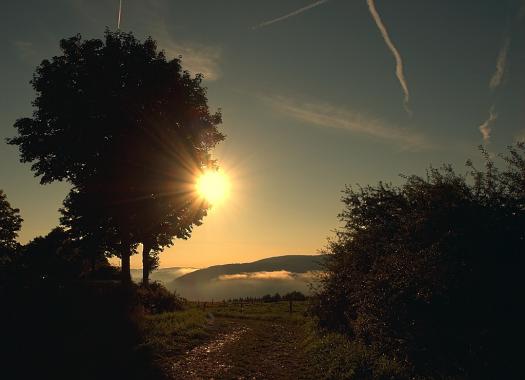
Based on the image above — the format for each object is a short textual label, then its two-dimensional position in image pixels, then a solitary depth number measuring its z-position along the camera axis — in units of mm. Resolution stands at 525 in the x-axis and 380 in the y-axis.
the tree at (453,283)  8703
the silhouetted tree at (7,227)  52344
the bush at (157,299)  31203
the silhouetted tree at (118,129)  26328
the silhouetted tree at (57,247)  55031
